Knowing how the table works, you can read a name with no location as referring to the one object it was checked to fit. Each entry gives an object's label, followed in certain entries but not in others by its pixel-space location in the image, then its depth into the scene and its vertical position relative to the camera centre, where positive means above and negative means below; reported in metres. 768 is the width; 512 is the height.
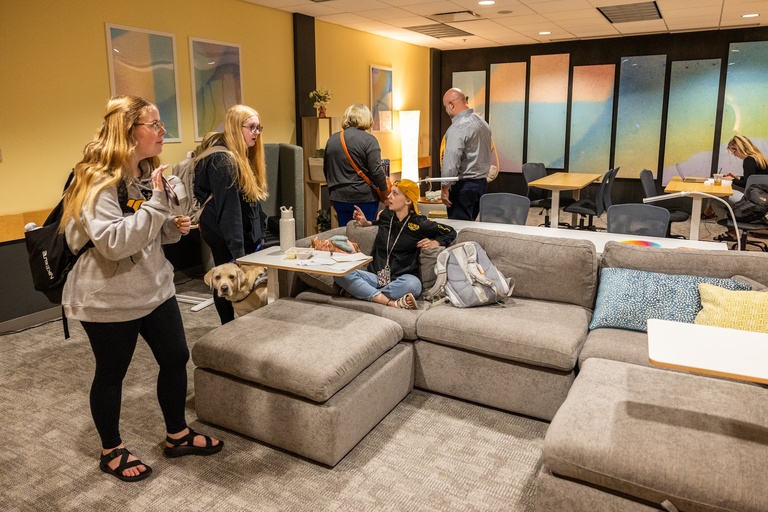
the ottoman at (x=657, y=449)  1.81 -0.95
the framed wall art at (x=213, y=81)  5.42 +0.65
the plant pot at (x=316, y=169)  6.48 -0.20
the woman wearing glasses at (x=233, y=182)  3.09 -0.16
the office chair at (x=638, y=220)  4.11 -0.49
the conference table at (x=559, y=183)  6.43 -0.37
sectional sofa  1.88 -0.92
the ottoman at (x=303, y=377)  2.52 -1.01
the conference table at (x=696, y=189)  5.23 -0.40
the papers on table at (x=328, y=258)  2.97 -0.54
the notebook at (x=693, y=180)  6.64 -0.35
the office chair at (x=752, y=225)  5.53 -0.71
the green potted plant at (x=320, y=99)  6.59 +0.56
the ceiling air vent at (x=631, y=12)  6.36 +1.51
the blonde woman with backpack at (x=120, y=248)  2.08 -0.34
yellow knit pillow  2.60 -0.71
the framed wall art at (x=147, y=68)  4.70 +0.67
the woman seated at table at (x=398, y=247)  3.41 -0.57
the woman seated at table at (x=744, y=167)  6.28 -0.20
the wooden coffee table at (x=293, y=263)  2.88 -0.55
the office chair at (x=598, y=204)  6.57 -0.61
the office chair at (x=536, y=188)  7.51 -0.46
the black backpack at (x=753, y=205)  5.47 -0.52
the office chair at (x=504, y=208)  4.76 -0.46
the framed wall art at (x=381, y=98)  8.12 +0.71
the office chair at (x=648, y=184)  6.63 -0.38
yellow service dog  3.29 -0.74
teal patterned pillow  2.85 -0.72
